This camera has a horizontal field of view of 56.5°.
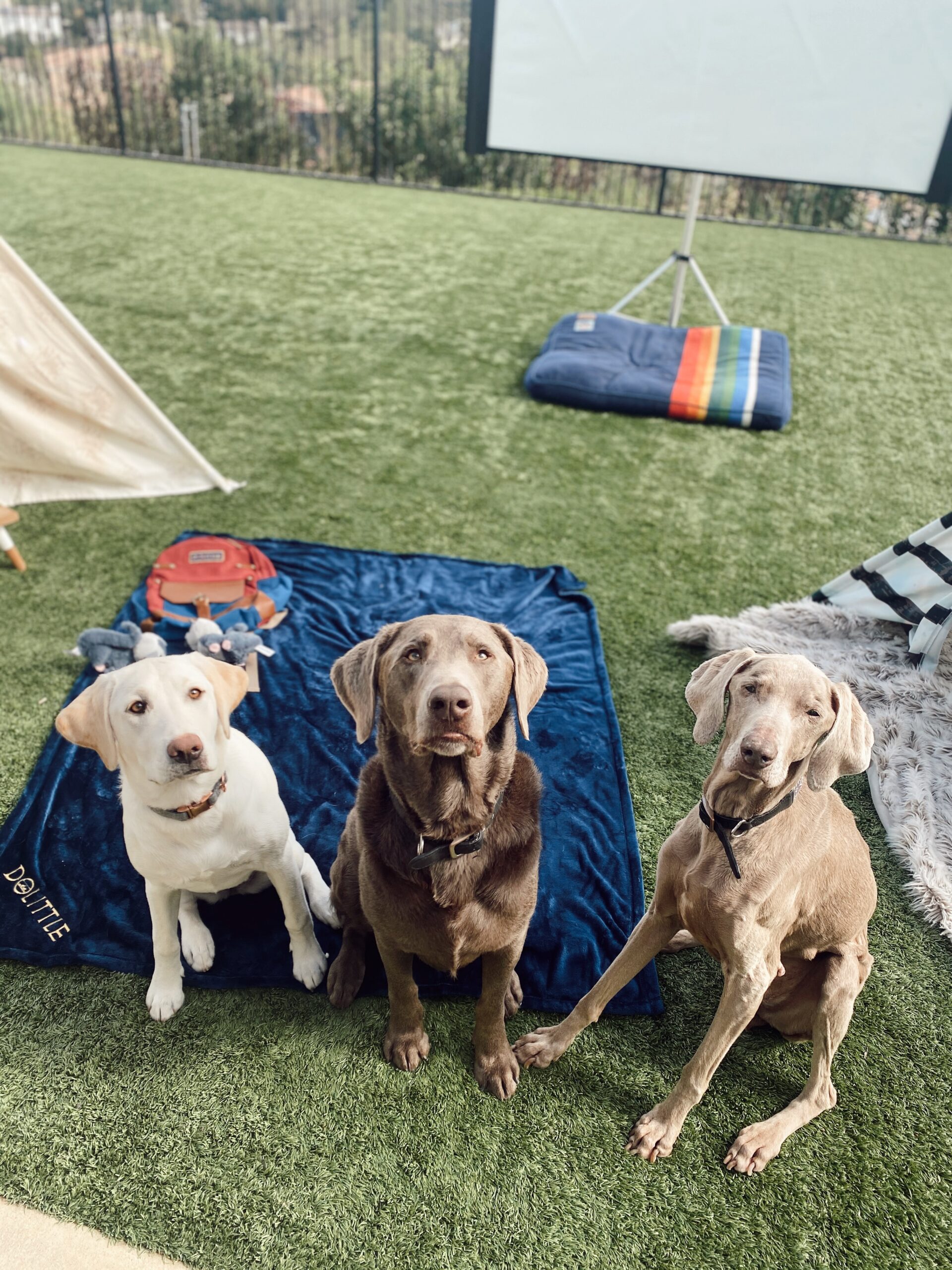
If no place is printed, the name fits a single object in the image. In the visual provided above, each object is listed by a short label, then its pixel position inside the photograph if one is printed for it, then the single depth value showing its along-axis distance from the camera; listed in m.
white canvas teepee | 4.14
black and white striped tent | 3.61
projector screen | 5.62
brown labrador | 1.96
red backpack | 3.93
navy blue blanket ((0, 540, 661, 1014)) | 2.67
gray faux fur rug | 3.03
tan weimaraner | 1.91
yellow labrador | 2.04
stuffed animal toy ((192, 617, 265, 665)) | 3.66
